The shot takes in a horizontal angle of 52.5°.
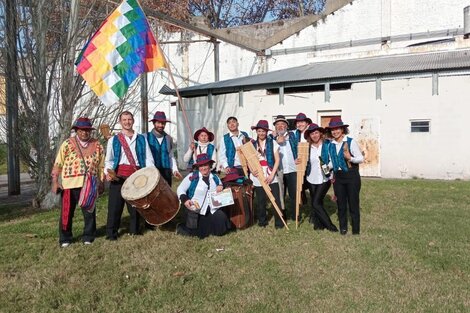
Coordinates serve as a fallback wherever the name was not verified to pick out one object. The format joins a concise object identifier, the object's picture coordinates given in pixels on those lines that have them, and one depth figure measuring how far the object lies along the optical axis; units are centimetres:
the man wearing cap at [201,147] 743
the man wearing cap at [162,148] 729
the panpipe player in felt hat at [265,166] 725
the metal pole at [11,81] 1000
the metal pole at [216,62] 2347
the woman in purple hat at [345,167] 649
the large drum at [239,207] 727
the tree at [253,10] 3123
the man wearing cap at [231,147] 777
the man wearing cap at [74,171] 630
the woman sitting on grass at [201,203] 692
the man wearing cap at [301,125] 811
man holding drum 663
